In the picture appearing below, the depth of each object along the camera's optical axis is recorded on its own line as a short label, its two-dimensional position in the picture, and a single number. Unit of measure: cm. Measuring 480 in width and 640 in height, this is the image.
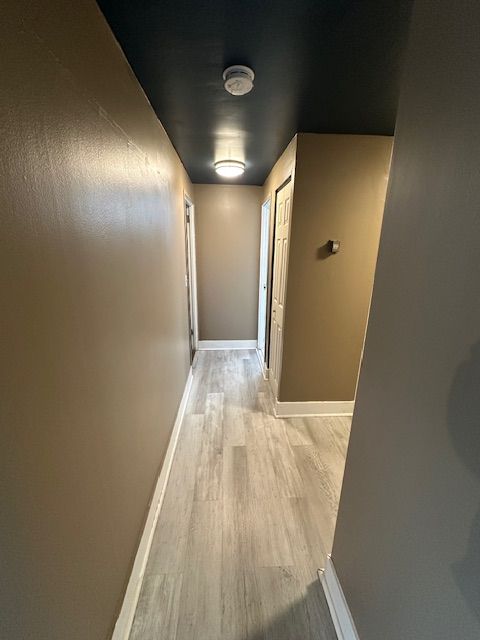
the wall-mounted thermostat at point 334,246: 204
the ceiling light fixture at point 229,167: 250
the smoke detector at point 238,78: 112
